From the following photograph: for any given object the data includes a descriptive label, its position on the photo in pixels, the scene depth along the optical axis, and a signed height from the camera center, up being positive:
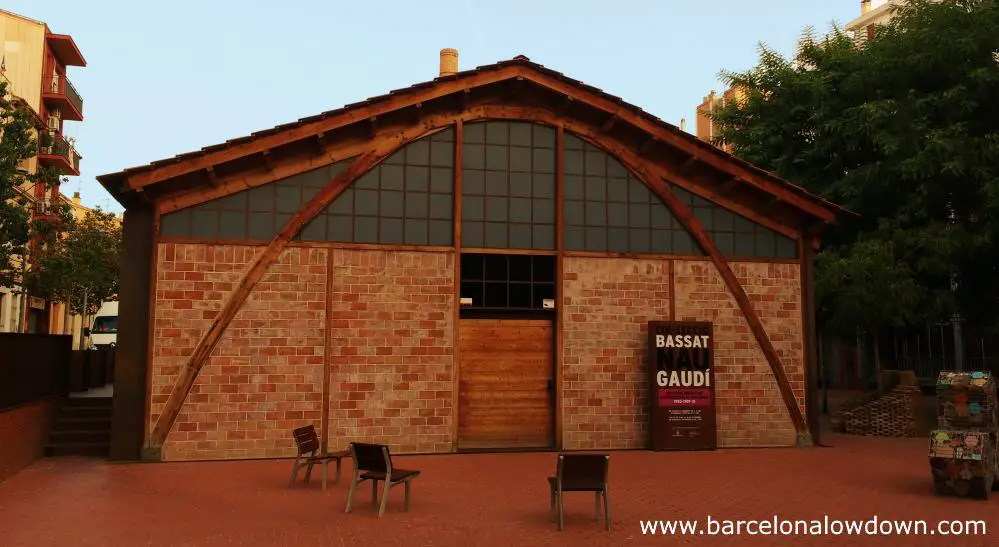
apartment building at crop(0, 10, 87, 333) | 38.12 +12.92
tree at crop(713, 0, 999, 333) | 18.94 +4.60
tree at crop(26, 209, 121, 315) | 29.33 +3.06
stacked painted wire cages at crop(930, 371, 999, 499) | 10.38 -1.13
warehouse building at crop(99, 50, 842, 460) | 13.90 +1.33
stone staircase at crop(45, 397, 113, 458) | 14.38 -1.51
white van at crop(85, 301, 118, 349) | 39.38 +1.01
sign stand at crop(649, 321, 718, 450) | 15.32 -0.70
